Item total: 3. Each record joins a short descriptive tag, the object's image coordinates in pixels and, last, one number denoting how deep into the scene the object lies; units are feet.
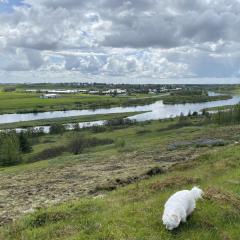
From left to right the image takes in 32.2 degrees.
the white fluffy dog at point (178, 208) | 29.40
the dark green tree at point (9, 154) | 218.91
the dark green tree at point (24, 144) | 266.98
